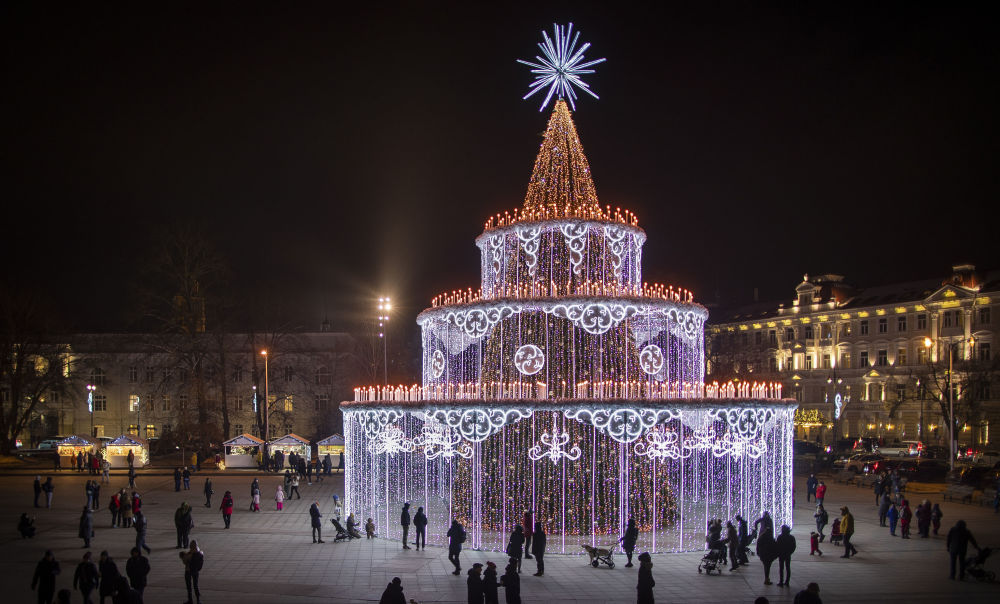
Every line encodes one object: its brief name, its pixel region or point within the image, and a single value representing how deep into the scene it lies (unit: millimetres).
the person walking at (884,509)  26559
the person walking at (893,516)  25531
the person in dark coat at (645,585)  13922
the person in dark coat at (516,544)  18875
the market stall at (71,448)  51469
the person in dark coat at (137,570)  15234
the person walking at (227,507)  26703
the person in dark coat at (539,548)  19234
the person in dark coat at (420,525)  22097
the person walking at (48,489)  31609
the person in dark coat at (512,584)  14594
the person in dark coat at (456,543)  19406
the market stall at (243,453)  50750
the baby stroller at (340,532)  24138
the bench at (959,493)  35019
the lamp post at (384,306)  46703
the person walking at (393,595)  12758
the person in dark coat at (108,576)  15109
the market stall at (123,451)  51000
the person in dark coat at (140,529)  21469
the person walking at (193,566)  16266
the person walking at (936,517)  25141
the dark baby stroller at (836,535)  23562
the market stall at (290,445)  51156
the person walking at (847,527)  21573
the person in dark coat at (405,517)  22594
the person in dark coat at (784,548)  18172
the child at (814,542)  22203
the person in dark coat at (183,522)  22745
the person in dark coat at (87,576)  15375
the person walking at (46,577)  15070
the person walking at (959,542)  18953
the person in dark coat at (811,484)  32562
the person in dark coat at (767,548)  18391
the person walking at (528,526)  20609
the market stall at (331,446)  51706
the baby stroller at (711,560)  19578
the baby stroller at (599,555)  19953
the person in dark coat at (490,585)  14320
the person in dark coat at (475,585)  14164
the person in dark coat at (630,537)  19859
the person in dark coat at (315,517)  23625
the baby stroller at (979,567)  18875
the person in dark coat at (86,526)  22922
